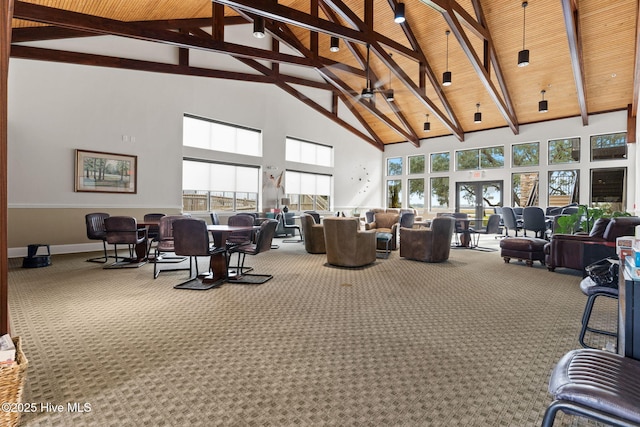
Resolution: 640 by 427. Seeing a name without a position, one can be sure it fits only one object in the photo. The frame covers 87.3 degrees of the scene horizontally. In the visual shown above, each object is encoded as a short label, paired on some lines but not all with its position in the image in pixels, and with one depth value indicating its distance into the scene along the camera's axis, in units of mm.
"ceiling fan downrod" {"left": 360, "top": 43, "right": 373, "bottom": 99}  7851
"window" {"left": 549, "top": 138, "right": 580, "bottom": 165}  10859
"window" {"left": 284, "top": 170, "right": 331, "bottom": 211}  11945
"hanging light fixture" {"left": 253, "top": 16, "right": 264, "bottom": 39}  6345
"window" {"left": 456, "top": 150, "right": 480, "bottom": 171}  12992
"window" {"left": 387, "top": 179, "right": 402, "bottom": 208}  15117
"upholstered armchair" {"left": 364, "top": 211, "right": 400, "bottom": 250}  9072
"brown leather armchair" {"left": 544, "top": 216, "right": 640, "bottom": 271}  4367
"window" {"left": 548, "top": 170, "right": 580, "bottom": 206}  10867
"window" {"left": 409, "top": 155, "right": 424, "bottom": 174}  14484
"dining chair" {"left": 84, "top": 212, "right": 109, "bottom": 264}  5723
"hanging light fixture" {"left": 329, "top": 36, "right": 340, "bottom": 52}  7531
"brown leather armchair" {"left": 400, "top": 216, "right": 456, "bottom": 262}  6402
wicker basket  1479
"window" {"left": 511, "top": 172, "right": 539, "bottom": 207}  11641
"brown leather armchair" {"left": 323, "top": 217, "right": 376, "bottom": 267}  5660
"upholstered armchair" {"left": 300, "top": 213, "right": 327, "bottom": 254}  7395
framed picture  7133
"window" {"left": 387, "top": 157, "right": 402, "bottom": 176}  15141
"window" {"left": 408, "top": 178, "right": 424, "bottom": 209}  14461
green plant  5309
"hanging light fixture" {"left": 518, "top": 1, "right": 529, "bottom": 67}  7090
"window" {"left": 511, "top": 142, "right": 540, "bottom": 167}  11602
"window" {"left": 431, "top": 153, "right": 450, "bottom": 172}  13760
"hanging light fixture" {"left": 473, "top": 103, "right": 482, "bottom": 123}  10630
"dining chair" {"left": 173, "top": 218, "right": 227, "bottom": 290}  4156
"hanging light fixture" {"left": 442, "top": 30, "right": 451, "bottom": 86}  8258
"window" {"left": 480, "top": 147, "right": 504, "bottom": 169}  12367
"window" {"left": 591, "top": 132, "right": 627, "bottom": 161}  10086
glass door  12500
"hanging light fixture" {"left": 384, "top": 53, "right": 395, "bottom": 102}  8566
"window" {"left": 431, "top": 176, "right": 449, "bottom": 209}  13719
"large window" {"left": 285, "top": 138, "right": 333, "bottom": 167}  11875
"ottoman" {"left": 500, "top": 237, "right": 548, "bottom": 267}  6109
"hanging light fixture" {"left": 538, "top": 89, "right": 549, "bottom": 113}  9164
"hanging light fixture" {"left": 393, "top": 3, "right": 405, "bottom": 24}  5996
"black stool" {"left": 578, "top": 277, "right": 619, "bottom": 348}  2273
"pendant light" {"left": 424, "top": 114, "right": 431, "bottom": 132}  12031
